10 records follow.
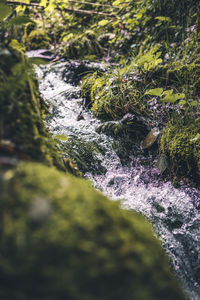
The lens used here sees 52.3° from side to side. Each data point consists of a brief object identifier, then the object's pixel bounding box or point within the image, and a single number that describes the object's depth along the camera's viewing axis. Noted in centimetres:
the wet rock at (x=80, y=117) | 316
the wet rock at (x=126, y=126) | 285
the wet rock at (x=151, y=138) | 271
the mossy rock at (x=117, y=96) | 299
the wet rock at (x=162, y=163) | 250
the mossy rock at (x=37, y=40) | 507
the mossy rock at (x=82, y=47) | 461
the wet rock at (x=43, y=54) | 432
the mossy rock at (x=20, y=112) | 86
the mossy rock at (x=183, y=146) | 239
